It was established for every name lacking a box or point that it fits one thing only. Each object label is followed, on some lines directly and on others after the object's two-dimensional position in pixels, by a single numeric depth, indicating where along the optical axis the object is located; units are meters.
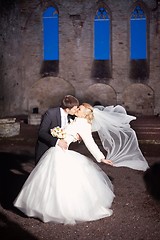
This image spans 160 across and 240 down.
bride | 3.25
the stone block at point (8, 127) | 9.87
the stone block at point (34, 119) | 11.76
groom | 3.50
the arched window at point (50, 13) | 17.11
